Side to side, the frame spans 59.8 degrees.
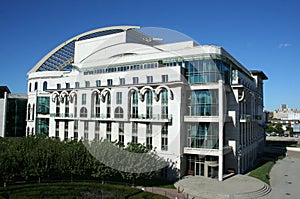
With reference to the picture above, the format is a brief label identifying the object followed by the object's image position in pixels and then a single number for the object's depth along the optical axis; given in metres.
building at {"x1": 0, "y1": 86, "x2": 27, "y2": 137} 44.94
